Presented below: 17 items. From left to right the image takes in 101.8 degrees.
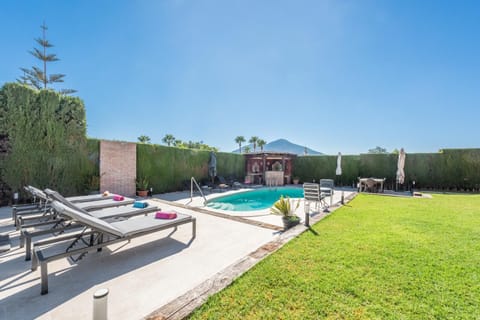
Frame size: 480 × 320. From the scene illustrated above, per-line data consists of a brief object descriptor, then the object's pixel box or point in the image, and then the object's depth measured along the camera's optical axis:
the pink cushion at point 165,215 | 4.55
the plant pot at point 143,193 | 10.73
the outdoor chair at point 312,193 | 7.11
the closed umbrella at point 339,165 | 15.24
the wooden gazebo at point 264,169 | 17.78
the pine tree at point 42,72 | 19.20
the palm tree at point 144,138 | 45.50
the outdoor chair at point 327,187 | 8.58
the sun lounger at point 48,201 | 4.55
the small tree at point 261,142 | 49.16
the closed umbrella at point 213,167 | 14.29
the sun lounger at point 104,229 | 2.64
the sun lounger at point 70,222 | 3.52
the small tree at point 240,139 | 52.50
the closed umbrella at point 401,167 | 12.96
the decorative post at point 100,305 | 1.60
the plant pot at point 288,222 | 5.20
